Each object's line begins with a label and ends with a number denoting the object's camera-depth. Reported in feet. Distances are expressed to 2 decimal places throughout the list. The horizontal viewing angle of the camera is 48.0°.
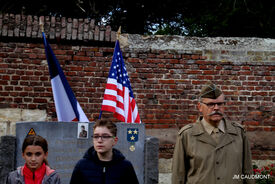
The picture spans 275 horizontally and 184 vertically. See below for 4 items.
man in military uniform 8.60
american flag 14.87
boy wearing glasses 8.34
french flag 15.07
